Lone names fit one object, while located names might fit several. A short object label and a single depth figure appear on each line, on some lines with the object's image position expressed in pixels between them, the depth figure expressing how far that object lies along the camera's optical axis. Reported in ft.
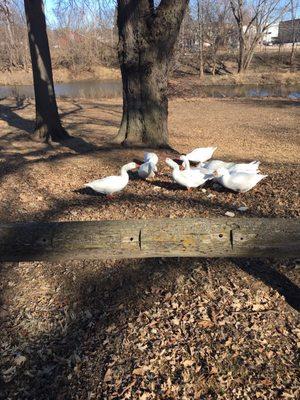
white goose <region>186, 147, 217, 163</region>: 24.31
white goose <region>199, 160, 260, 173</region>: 19.83
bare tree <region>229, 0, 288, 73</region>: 123.95
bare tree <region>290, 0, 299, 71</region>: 135.70
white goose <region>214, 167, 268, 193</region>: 18.38
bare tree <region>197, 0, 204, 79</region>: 130.15
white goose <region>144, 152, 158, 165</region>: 22.56
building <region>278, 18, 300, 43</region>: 231.09
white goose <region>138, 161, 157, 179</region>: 21.59
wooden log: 8.98
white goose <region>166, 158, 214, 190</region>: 19.54
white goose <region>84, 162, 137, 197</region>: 18.61
